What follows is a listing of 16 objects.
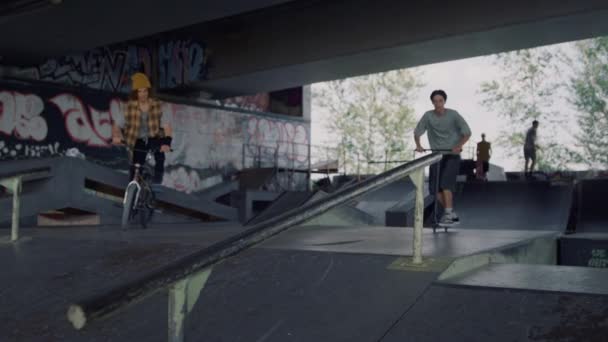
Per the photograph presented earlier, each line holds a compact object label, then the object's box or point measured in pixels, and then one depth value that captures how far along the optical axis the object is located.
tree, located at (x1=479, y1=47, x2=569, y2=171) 32.62
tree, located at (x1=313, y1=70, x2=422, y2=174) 39.19
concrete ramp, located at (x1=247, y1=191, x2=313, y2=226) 14.25
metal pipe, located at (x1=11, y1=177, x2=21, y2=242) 6.25
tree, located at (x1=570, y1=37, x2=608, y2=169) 30.53
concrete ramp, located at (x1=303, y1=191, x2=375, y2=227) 10.91
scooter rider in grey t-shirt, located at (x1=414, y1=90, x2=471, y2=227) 7.80
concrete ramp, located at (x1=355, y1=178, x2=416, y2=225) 17.30
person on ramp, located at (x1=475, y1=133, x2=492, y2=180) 20.41
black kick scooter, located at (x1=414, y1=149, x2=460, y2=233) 7.54
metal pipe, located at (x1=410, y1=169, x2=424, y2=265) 4.16
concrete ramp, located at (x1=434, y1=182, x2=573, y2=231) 13.66
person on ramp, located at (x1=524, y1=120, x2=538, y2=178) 19.83
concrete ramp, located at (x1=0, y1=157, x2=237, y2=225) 9.56
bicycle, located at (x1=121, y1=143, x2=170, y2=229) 8.40
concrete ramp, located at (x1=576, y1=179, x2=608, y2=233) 13.48
